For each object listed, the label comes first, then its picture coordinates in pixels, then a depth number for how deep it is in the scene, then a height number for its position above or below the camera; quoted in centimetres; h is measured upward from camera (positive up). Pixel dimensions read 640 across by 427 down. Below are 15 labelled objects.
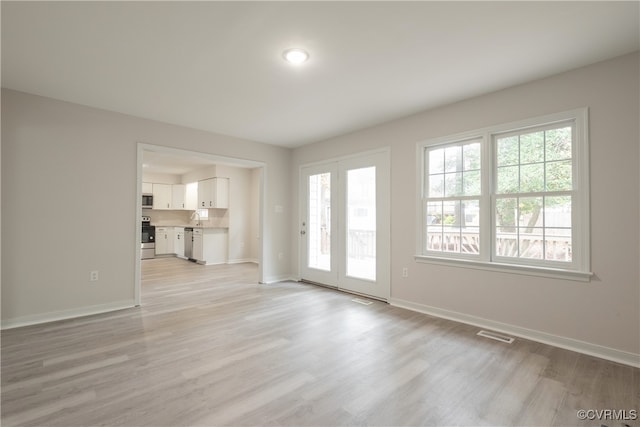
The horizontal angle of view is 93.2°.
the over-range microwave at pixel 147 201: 906 +47
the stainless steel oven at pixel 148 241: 870 -71
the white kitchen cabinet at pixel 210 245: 782 -75
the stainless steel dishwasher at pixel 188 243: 845 -74
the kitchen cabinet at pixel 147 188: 907 +87
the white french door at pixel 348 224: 447 -11
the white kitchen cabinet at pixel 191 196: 918 +64
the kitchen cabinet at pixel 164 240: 905 -71
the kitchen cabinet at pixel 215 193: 794 +64
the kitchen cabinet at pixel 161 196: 926 +64
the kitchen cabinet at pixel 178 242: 907 -76
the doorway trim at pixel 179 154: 416 +59
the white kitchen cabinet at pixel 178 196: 960 +66
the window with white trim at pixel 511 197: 288 +23
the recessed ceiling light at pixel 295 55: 256 +140
